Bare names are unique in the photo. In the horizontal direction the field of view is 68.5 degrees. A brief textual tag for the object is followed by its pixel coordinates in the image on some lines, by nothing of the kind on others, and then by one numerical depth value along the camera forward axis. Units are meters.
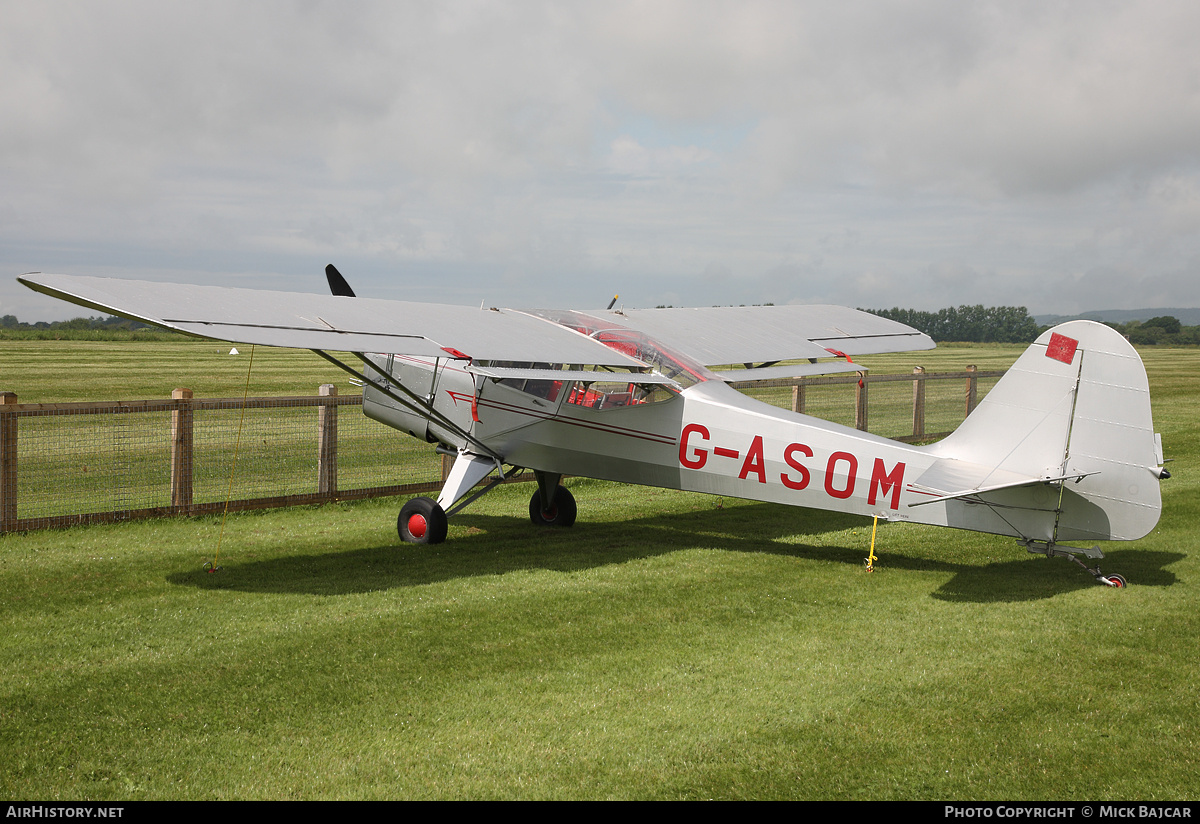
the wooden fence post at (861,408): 16.53
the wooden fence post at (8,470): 8.78
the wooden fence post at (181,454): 9.96
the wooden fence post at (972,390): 19.12
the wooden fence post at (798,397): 15.75
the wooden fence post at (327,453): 11.06
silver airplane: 6.43
